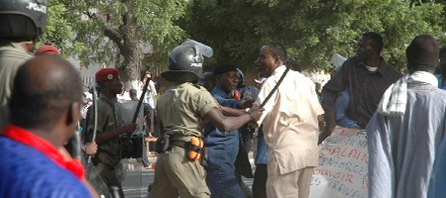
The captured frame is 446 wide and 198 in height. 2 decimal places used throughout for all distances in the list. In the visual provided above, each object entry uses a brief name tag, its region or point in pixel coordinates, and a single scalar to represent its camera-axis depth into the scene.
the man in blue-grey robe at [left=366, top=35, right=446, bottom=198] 7.03
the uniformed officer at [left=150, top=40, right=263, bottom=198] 7.66
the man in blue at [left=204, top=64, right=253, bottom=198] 9.43
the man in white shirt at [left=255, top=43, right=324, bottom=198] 8.79
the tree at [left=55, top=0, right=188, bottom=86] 25.81
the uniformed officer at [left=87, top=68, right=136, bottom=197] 9.53
